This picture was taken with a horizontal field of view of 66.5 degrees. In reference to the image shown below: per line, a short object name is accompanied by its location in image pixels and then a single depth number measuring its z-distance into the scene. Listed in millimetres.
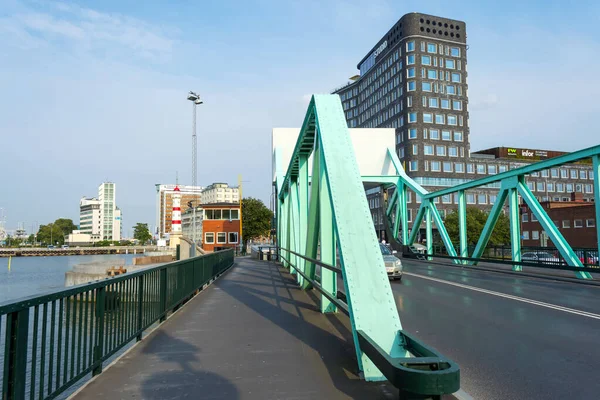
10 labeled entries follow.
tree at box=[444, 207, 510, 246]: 57281
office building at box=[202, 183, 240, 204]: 187000
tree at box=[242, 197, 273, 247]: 69562
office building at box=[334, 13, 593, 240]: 78125
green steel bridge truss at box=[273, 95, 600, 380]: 4508
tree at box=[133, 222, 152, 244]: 166250
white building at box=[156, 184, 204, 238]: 182750
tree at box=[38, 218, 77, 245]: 165000
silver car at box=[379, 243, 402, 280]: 15852
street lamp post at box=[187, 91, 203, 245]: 57406
